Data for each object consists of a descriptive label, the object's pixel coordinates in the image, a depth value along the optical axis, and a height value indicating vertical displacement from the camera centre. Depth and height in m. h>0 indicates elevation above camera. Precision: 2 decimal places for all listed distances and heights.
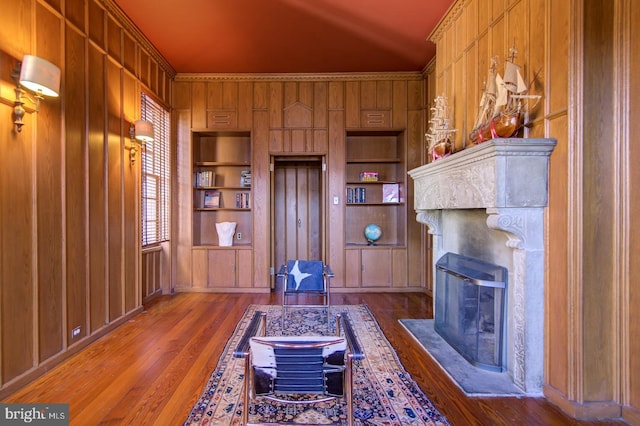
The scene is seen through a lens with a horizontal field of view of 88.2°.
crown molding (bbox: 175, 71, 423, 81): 5.27 +2.18
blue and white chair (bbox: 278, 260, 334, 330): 3.83 -0.77
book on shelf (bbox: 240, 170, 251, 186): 5.49 +0.58
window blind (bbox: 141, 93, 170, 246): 4.45 +0.49
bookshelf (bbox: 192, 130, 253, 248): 5.46 +0.48
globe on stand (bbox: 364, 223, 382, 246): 5.37 -0.33
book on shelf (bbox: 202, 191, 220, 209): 5.52 +0.23
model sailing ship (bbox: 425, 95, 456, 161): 3.38 +0.84
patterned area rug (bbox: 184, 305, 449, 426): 2.03 -1.27
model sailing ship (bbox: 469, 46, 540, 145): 2.32 +0.81
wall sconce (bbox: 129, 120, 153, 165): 3.91 +0.94
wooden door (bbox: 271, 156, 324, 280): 6.22 -0.01
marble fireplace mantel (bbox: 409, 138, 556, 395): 2.24 -0.07
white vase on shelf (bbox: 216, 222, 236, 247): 5.39 -0.32
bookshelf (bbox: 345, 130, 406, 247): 5.41 +0.45
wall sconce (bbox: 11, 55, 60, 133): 2.25 +0.93
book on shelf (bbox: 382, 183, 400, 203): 5.39 +0.32
